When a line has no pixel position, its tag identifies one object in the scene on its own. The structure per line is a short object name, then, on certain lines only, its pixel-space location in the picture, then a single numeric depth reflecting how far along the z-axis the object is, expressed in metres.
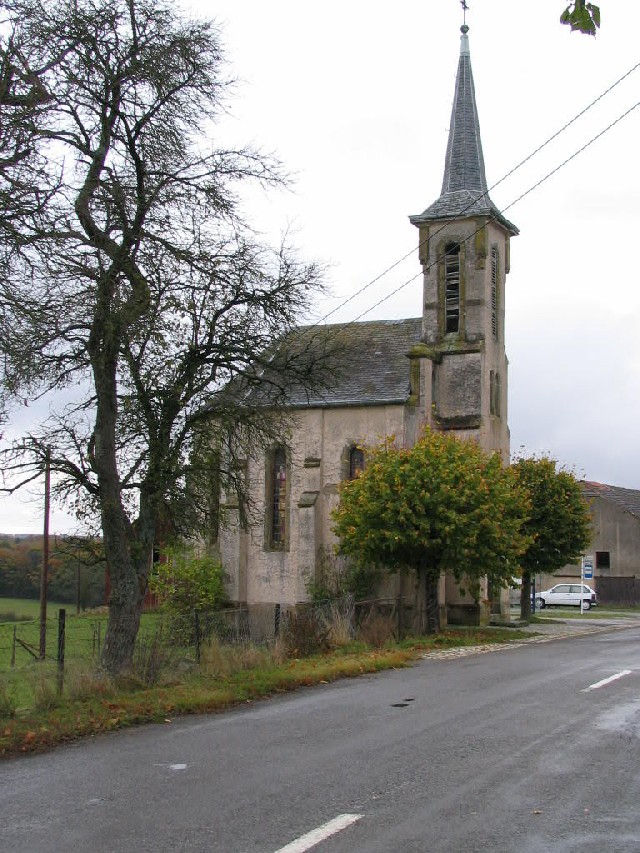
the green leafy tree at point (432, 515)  26.03
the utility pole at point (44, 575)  30.55
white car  51.66
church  33.94
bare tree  14.48
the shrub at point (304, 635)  19.97
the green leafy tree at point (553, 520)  34.44
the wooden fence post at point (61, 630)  13.85
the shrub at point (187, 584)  34.25
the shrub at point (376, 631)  22.33
